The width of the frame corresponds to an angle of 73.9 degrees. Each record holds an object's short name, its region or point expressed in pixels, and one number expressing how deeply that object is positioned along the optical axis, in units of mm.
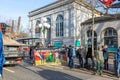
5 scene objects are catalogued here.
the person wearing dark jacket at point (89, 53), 5867
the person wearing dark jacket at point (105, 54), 5498
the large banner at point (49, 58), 6630
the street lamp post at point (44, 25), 11952
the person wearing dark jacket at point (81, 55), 6098
